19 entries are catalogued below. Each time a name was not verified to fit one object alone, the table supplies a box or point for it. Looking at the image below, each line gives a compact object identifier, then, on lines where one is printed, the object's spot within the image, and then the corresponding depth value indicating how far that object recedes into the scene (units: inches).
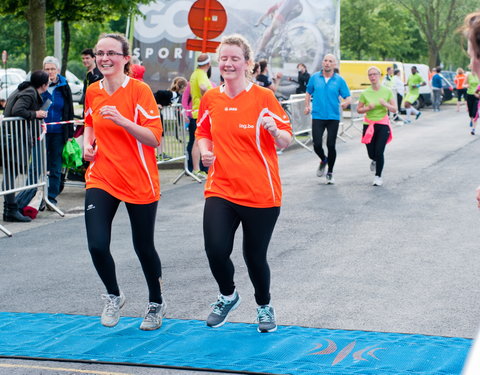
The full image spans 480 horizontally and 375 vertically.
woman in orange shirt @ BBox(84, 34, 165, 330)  217.8
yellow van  1271.4
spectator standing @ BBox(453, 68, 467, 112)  1392.7
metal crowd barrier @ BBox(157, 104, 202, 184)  565.3
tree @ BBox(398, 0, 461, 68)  2138.3
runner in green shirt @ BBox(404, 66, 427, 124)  1137.7
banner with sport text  965.2
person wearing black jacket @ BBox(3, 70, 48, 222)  398.9
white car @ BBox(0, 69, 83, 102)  1607.0
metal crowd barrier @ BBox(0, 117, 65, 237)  393.4
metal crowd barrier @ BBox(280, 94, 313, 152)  790.6
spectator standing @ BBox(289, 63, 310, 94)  976.9
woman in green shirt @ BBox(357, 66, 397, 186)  511.2
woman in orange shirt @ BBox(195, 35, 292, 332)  212.2
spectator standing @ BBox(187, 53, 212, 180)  548.1
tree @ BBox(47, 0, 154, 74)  701.3
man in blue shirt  516.1
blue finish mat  196.7
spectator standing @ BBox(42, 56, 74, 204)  435.2
